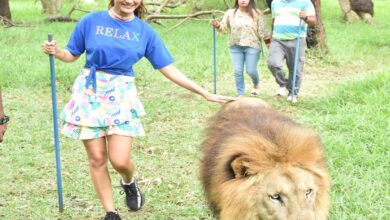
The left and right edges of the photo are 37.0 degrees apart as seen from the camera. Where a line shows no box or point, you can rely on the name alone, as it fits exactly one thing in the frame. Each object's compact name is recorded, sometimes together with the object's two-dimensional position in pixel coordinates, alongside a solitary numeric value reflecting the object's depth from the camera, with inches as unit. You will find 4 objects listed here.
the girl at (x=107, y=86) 152.6
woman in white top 324.5
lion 116.0
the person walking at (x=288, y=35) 319.0
